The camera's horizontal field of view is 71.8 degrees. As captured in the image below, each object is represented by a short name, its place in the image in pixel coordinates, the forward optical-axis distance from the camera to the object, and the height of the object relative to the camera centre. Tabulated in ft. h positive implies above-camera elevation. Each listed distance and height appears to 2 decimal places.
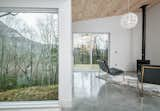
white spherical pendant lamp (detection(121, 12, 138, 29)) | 10.17 +2.99
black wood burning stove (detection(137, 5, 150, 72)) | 18.60 +1.78
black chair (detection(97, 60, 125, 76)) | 13.83 -2.26
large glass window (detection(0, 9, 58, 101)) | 7.64 -0.16
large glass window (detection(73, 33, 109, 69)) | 20.35 +0.75
